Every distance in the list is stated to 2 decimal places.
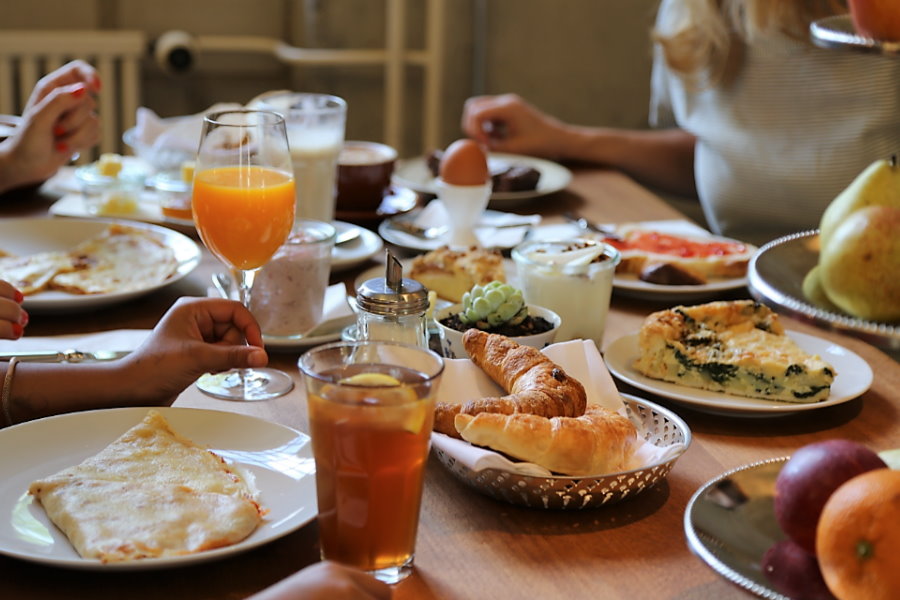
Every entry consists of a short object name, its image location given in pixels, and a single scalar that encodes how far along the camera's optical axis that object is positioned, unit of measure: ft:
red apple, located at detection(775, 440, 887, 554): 2.32
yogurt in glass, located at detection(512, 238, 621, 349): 4.28
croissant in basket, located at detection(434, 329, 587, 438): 3.07
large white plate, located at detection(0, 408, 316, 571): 2.54
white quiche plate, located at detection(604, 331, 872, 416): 3.64
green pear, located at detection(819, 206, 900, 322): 2.27
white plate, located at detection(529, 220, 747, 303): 5.01
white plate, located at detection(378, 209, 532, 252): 5.77
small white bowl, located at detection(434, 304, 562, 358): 3.83
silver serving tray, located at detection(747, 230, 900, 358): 1.98
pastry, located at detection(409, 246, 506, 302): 4.76
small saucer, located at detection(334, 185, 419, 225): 6.33
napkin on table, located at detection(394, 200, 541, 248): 5.85
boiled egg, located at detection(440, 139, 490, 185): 5.74
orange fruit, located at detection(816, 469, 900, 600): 2.08
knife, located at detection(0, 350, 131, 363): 3.70
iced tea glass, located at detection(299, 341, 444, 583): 2.45
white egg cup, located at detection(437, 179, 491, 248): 5.73
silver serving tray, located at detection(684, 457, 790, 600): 2.26
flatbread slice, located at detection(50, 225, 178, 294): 4.77
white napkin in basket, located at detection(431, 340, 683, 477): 3.45
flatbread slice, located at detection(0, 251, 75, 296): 4.71
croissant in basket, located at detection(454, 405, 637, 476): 2.89
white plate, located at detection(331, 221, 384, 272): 5.34
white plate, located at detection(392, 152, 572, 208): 6.98
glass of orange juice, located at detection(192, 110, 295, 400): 3.93
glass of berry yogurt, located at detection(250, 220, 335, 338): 4.30
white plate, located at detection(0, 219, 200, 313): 5.23
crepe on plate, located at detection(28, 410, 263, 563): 2.53
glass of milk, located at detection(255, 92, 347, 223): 5.69
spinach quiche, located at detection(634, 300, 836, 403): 3.75
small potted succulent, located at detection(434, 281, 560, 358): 3.89
